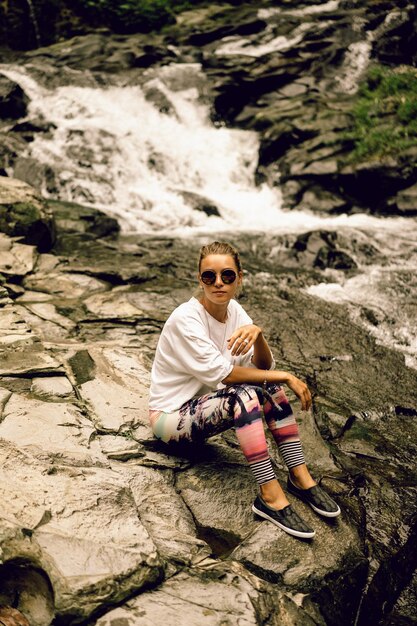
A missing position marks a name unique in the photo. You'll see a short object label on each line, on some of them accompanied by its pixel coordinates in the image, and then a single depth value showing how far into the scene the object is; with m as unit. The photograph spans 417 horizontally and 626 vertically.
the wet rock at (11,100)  14.19
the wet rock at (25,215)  7.23
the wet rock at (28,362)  4.16
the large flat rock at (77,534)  2.32
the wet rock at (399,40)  15.85
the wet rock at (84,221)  9.42
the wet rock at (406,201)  10.58
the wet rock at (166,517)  2.79
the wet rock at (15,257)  6.52
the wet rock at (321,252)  8.35
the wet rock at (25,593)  2.29
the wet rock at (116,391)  3.85
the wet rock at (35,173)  11.73
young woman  3.08
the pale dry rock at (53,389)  3.90
